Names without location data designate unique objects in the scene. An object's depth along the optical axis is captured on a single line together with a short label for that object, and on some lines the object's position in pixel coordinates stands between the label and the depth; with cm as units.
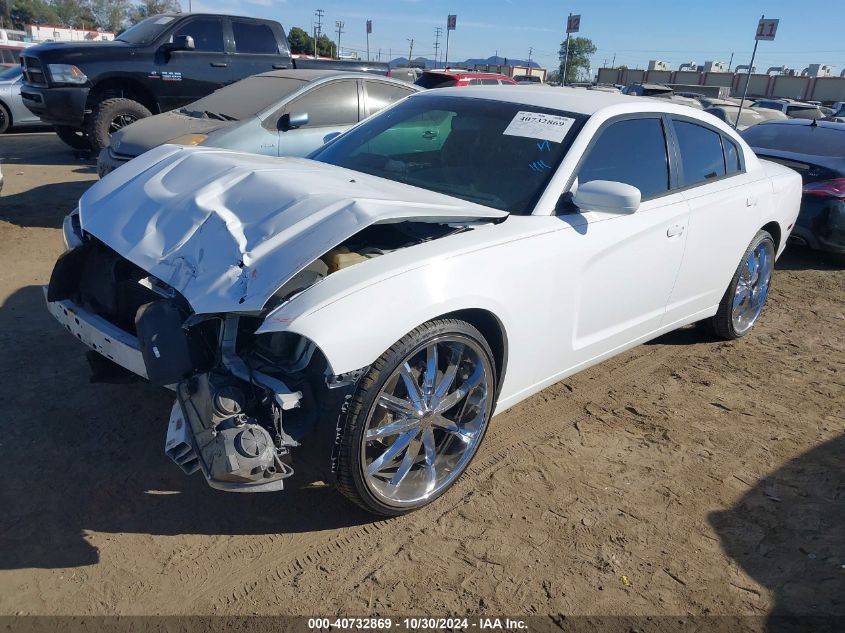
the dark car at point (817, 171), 671
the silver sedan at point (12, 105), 1242
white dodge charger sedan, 241
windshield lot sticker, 339
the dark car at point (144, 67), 901
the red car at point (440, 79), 1268
